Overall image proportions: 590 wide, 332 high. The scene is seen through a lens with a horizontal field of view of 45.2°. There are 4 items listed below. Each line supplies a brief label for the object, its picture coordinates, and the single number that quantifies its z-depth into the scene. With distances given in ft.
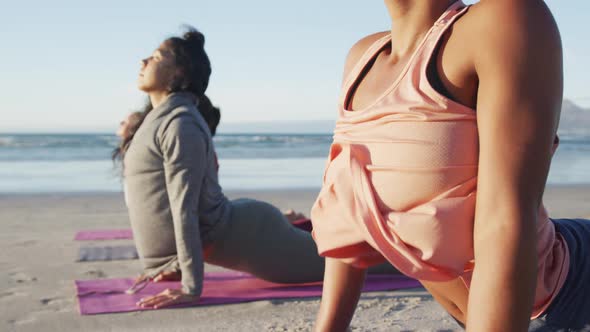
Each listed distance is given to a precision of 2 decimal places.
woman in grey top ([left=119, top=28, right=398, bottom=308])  12.49
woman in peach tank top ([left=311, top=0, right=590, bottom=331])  3.44
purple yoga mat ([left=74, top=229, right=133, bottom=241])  20.16
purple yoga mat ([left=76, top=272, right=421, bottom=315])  12.57
